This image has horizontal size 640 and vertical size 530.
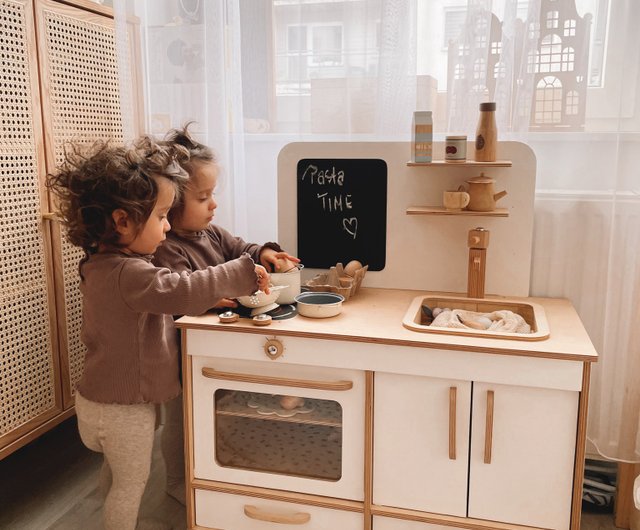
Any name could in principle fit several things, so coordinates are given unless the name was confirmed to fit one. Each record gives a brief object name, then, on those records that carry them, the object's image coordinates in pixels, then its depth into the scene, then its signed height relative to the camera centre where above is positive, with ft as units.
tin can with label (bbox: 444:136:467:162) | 5.26 -0.04
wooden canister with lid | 5.14 +0.07
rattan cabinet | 5.28 -0.37
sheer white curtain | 5.27 +0.37
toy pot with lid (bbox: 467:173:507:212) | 5.29 -0.40
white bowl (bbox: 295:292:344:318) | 4.93 -1.20
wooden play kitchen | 4.38 -1.92
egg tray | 5.46 -1.16
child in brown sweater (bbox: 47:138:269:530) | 4.51 -1.02
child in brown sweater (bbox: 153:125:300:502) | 5.20 -0.79
